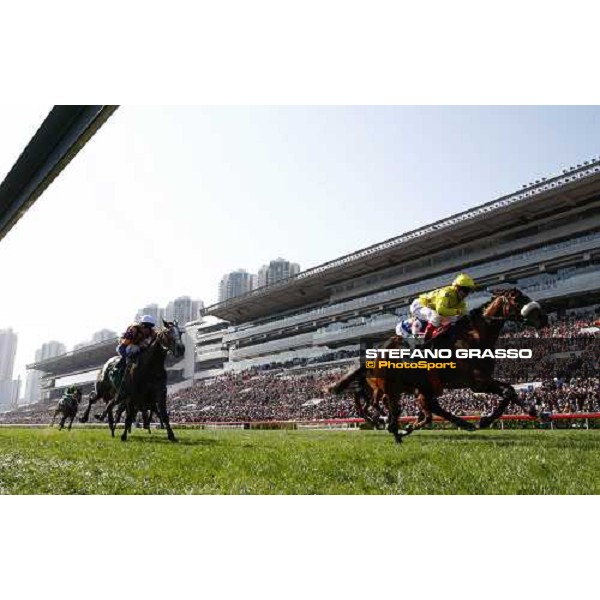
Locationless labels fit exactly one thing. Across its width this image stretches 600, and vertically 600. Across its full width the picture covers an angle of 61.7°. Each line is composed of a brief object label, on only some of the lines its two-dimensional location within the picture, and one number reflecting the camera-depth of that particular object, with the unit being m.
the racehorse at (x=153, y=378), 10.32
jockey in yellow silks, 8.54
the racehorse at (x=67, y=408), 15.48
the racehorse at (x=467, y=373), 7.80
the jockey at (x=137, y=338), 10.25
